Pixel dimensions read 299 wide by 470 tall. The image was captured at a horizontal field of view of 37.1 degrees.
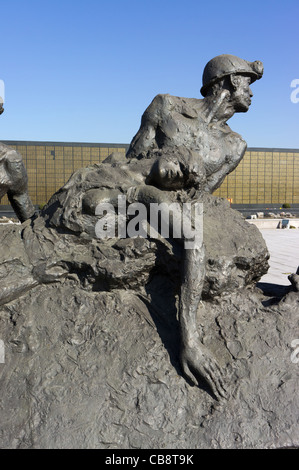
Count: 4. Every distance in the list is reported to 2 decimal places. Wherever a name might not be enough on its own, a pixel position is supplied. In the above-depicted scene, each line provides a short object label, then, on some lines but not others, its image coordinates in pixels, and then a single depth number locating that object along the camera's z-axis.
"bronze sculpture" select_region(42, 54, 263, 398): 2.60
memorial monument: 2.39
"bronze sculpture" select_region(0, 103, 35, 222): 3.32
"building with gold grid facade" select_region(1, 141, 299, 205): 19.61
